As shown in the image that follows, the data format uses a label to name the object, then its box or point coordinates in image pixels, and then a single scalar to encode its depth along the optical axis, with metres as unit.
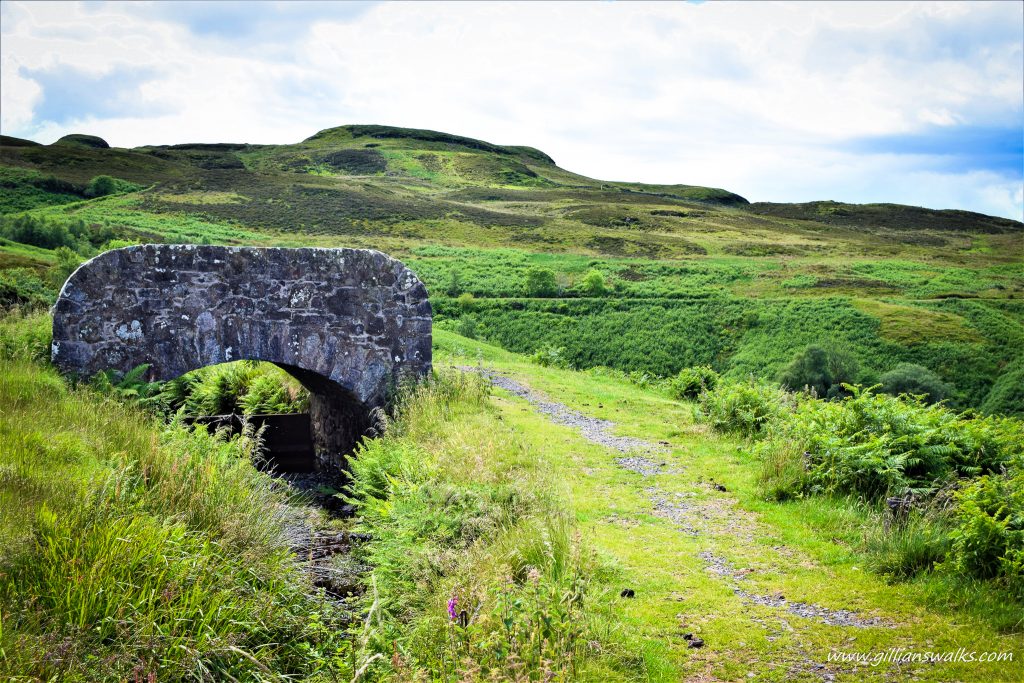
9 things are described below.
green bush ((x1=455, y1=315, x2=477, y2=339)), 40.50
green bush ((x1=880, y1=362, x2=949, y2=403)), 35.09
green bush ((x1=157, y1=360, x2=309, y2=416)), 15.47
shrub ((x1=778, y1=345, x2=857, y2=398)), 36.09
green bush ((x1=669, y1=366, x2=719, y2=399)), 19.59
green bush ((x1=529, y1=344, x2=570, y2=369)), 27.22
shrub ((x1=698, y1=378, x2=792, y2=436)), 12.09
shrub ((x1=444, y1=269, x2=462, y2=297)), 49.81
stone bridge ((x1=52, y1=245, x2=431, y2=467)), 10.24
